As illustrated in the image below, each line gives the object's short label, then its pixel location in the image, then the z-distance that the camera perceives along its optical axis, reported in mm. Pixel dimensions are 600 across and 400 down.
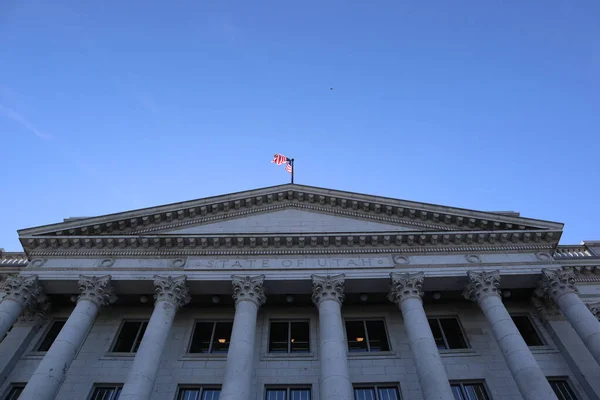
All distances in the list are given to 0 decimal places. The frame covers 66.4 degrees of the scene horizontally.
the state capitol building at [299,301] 20781
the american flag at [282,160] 32281
